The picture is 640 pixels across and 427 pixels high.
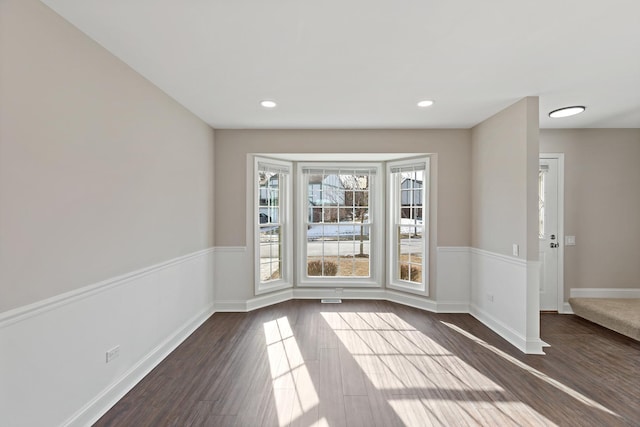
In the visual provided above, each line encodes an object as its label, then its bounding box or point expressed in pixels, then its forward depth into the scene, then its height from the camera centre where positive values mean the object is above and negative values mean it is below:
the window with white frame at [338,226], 4.85 -0.23
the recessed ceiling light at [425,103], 3.14 +1.13
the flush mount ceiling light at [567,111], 3.34 +1.11
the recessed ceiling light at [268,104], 3.17 +1.12
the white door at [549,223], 4.21 -0.15
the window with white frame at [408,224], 4.38 -0.18
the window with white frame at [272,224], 4.38 -0.18
